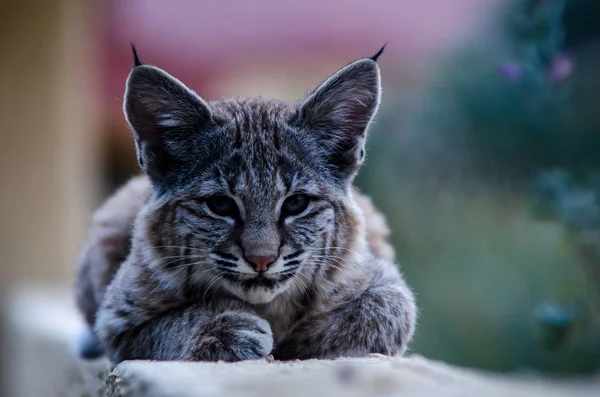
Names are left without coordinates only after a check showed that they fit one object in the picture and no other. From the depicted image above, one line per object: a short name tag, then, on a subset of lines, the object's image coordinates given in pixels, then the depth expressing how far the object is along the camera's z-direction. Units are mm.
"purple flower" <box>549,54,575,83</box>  9008
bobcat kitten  5687
